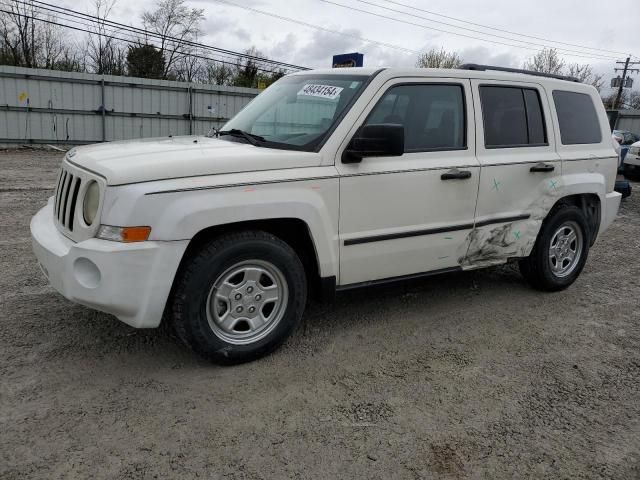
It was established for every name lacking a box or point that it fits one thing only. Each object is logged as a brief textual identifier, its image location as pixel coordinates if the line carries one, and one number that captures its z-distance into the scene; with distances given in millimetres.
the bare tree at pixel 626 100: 56975
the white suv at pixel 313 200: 2924
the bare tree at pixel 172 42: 36000
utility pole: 52500
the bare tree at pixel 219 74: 39219
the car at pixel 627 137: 18641
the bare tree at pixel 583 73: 46312
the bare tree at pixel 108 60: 32938
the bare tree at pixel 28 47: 29047
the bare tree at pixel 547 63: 44688
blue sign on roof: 9086
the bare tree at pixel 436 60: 37094
